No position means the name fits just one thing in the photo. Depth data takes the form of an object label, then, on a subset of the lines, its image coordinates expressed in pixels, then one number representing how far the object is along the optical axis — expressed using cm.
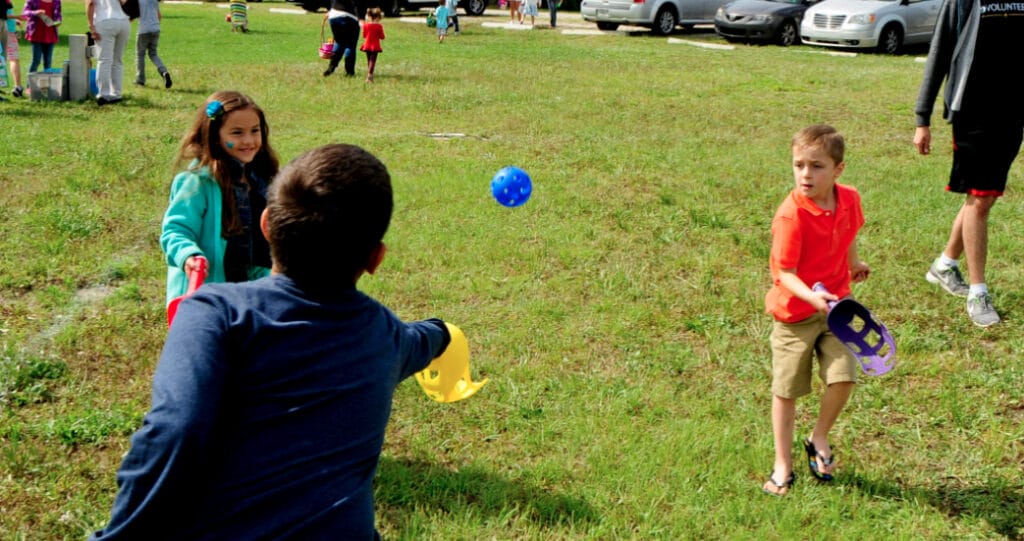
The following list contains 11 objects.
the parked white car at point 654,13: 2625
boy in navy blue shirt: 190
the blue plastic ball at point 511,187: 797
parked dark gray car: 2411
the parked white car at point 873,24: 2223
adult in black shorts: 580
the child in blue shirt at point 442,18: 2381
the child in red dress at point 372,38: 1599
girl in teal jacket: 378
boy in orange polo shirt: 389
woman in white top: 1295
